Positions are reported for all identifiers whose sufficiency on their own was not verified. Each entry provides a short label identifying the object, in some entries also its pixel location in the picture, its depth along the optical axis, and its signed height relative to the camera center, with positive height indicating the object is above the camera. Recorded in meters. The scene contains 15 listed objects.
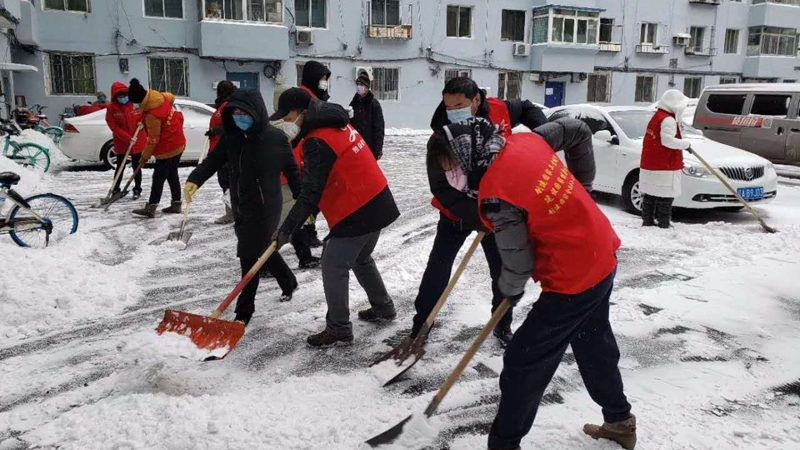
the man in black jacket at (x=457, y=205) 3.12 -0.54
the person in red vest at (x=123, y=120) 7.91 -0.23
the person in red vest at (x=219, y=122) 6.10 -0.19
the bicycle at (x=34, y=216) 5.73 -1.16
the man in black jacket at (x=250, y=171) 3.84 -0.46
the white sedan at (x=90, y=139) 11.27 -0.69
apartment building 18.53 +2.31
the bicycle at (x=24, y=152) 10.41 -0.91
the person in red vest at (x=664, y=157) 6.38 -0.57
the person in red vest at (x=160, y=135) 7.29 -0.40
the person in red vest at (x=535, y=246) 2.20 -0.55
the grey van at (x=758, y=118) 11.97 -0.23
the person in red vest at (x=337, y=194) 3.54 -0.57
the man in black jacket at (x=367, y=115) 7.01 -0.12
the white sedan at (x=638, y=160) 7.42 -0.78
